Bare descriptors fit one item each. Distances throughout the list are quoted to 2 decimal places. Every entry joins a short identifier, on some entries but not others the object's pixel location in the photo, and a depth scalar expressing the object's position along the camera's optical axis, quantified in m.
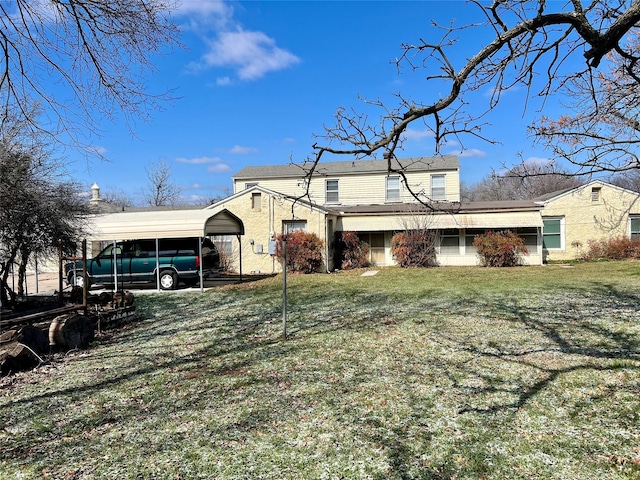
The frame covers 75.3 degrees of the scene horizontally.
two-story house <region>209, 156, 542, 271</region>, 20.88
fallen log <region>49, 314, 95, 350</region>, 7.45
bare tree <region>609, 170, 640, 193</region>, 31.96
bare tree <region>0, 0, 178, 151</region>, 5.20
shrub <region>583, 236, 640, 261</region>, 21.14
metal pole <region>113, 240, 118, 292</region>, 14.16
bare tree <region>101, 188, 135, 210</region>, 45.41
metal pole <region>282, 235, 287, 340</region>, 7.88
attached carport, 14.59
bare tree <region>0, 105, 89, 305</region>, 8.87
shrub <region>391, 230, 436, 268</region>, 21.28
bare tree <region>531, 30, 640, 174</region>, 6.90
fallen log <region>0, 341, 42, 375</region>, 6.23
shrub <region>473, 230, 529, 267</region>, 20.56
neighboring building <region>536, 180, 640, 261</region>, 22.03
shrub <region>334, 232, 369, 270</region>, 21.80
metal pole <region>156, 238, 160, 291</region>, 15.16
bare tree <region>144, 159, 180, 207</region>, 45.53
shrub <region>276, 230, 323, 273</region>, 19.58
